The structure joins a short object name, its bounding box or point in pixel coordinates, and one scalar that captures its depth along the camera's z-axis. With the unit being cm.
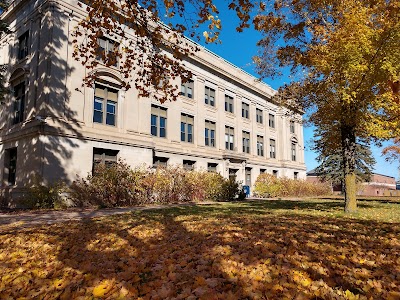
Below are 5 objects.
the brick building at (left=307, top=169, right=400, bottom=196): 4374
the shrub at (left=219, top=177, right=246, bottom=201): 2172
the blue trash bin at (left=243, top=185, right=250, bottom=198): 2857
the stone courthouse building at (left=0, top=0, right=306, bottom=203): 1680
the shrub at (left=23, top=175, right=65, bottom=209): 1452
